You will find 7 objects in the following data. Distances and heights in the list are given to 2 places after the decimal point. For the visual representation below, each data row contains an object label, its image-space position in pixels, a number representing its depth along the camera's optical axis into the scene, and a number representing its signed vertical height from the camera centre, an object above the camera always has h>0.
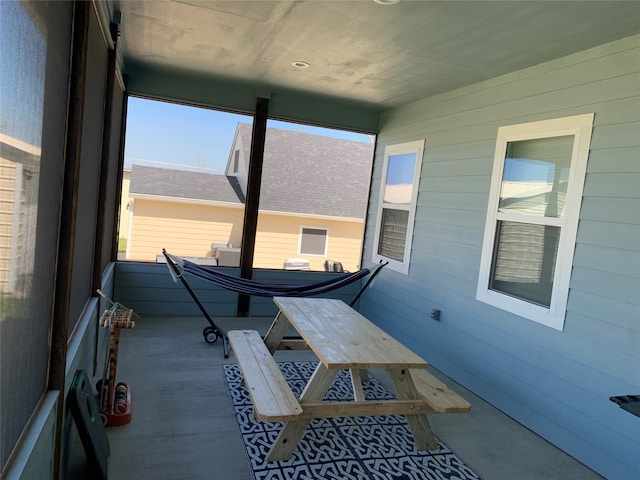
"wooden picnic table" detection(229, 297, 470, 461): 2.31 -0.96
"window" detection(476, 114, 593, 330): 2.82 +0.13
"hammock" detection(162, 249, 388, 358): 4.06 -0.74
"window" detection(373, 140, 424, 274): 4.54 +0.18
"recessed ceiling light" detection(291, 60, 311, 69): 3.72 +1.22
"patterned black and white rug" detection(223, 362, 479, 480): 2.28 -1.29
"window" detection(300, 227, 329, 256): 6.46 -0.42
